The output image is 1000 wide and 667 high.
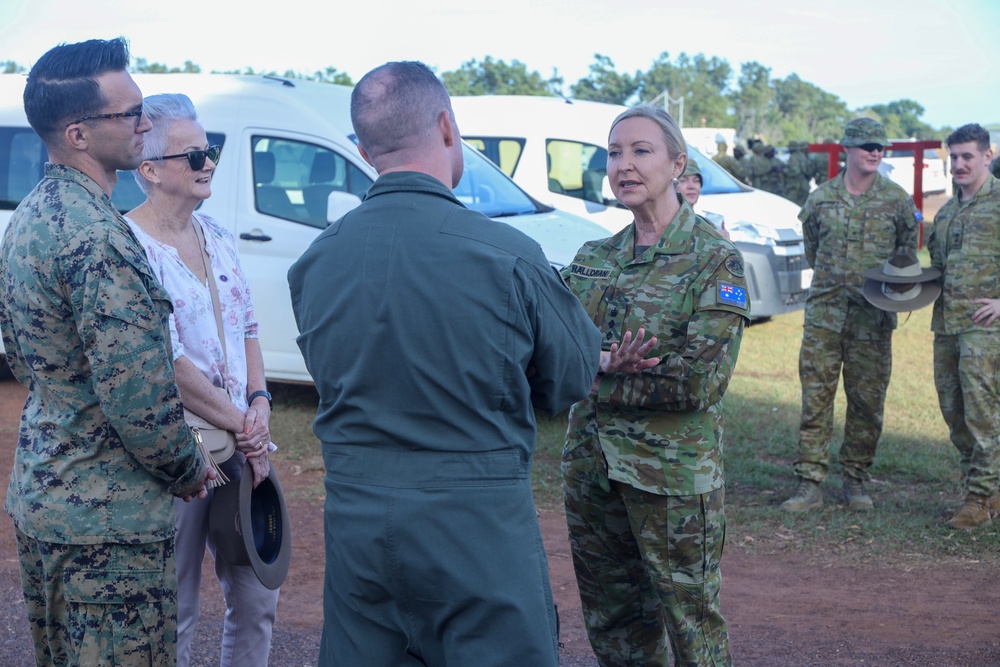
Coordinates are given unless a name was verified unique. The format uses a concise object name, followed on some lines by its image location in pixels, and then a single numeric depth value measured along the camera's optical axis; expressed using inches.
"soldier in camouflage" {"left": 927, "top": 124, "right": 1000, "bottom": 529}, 225.3
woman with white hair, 121.7
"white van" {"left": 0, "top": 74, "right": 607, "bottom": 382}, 292.2
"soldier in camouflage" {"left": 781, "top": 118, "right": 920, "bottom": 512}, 240.1
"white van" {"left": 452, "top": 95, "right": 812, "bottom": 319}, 396.8
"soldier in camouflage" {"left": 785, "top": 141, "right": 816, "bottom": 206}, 746.2
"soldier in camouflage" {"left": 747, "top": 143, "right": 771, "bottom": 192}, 749.3
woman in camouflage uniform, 117.9
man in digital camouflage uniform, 90.5
